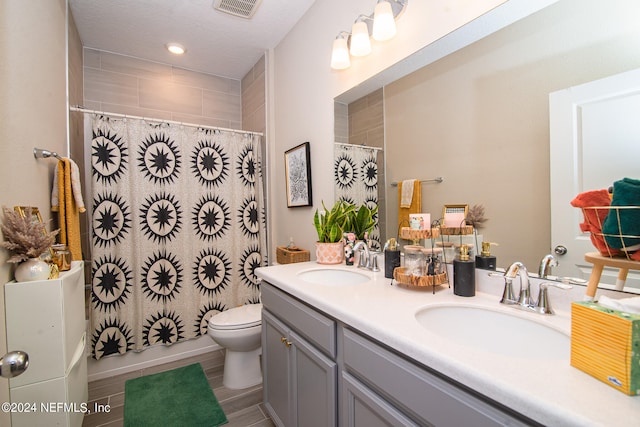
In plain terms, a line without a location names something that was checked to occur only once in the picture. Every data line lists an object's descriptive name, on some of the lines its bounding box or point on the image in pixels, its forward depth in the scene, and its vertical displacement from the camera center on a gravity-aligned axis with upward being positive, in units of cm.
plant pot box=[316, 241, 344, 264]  175 -26
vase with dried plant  110 -10
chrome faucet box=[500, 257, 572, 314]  87 -27
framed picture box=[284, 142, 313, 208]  211 +27
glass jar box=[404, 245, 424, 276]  115 -21
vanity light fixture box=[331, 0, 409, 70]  134 +89
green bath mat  165 -117
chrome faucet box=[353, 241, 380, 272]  154 -27
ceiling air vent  201 +144
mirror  83 +36
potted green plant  175 -13
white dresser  110 -53
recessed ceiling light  253 +145
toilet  189 -86
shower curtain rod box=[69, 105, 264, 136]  202 +72
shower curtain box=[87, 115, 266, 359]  212 -13
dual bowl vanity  52 -37
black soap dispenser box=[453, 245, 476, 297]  104 -25
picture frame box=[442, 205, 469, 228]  117 -3
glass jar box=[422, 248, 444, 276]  112 -22
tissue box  49 -25
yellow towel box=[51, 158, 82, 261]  163 +4
